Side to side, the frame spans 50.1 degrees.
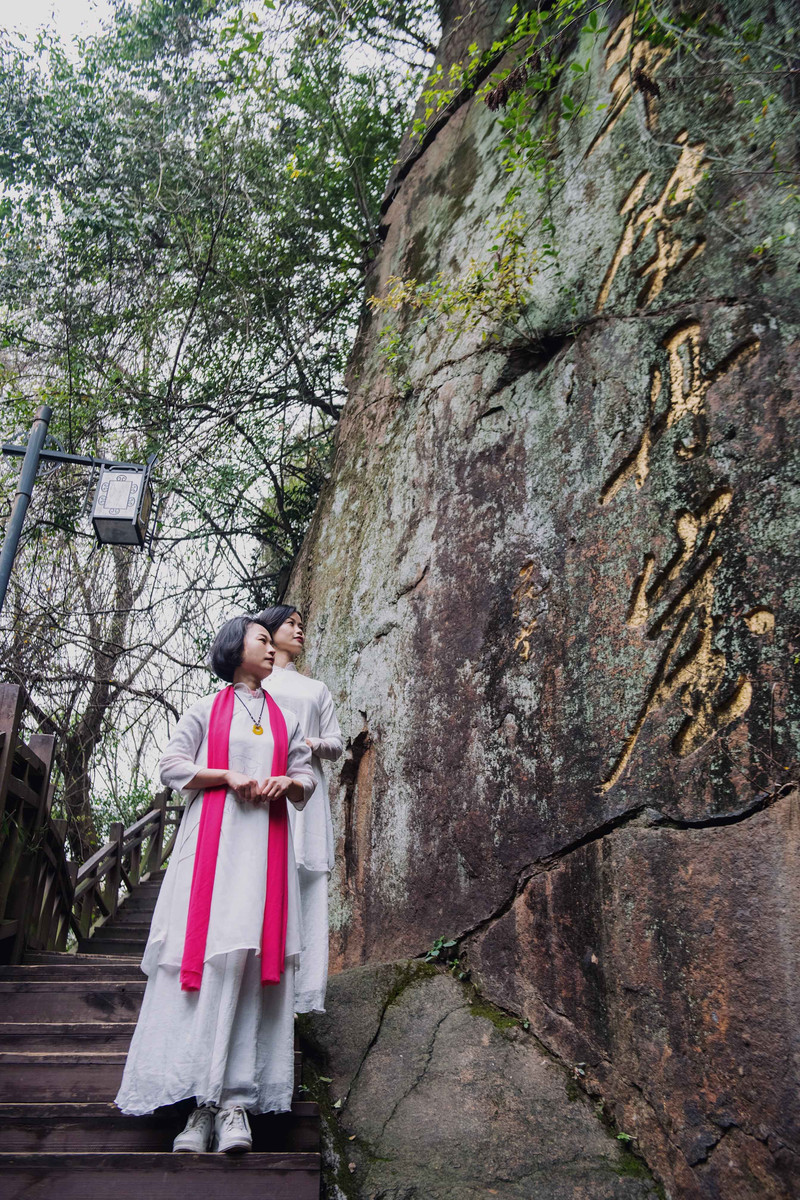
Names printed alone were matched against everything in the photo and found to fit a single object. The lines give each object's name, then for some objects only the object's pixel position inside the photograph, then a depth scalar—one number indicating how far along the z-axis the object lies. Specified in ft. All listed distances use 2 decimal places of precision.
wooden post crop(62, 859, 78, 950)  18.92
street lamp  17.70
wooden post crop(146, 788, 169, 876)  32.68
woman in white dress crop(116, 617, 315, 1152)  8.13
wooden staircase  7.54
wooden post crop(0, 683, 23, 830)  14.62
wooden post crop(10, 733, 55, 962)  15.53
